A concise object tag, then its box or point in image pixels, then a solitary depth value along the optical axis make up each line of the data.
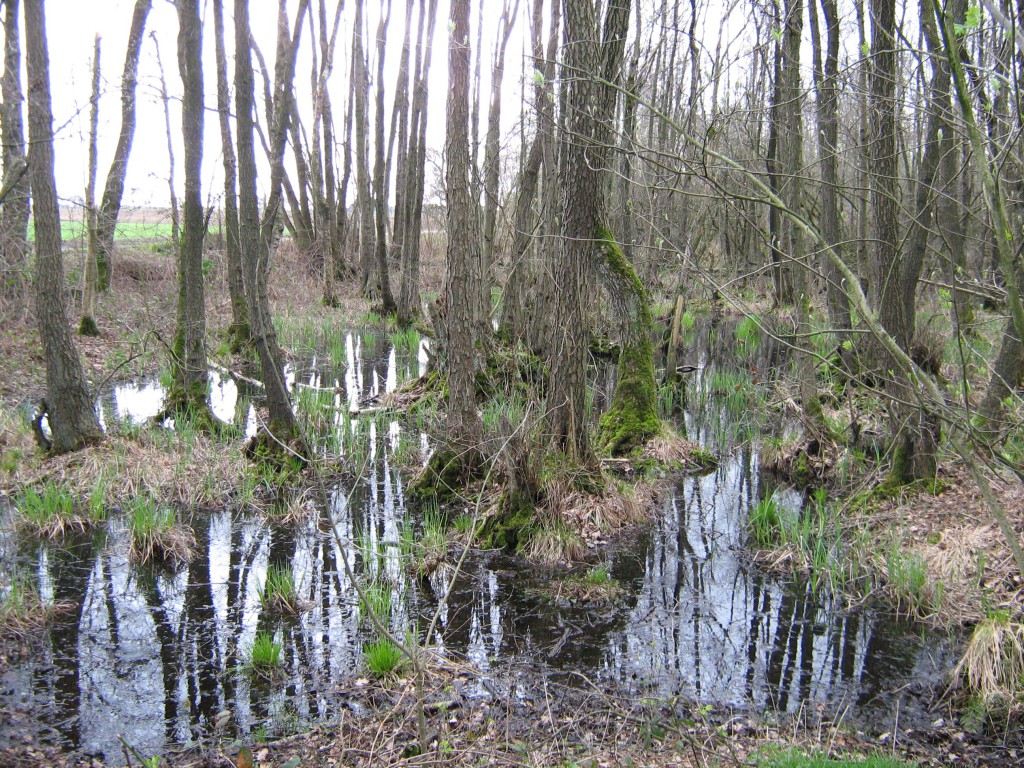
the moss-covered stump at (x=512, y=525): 7.01
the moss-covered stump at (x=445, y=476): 8.34
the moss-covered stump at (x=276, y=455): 8.69
